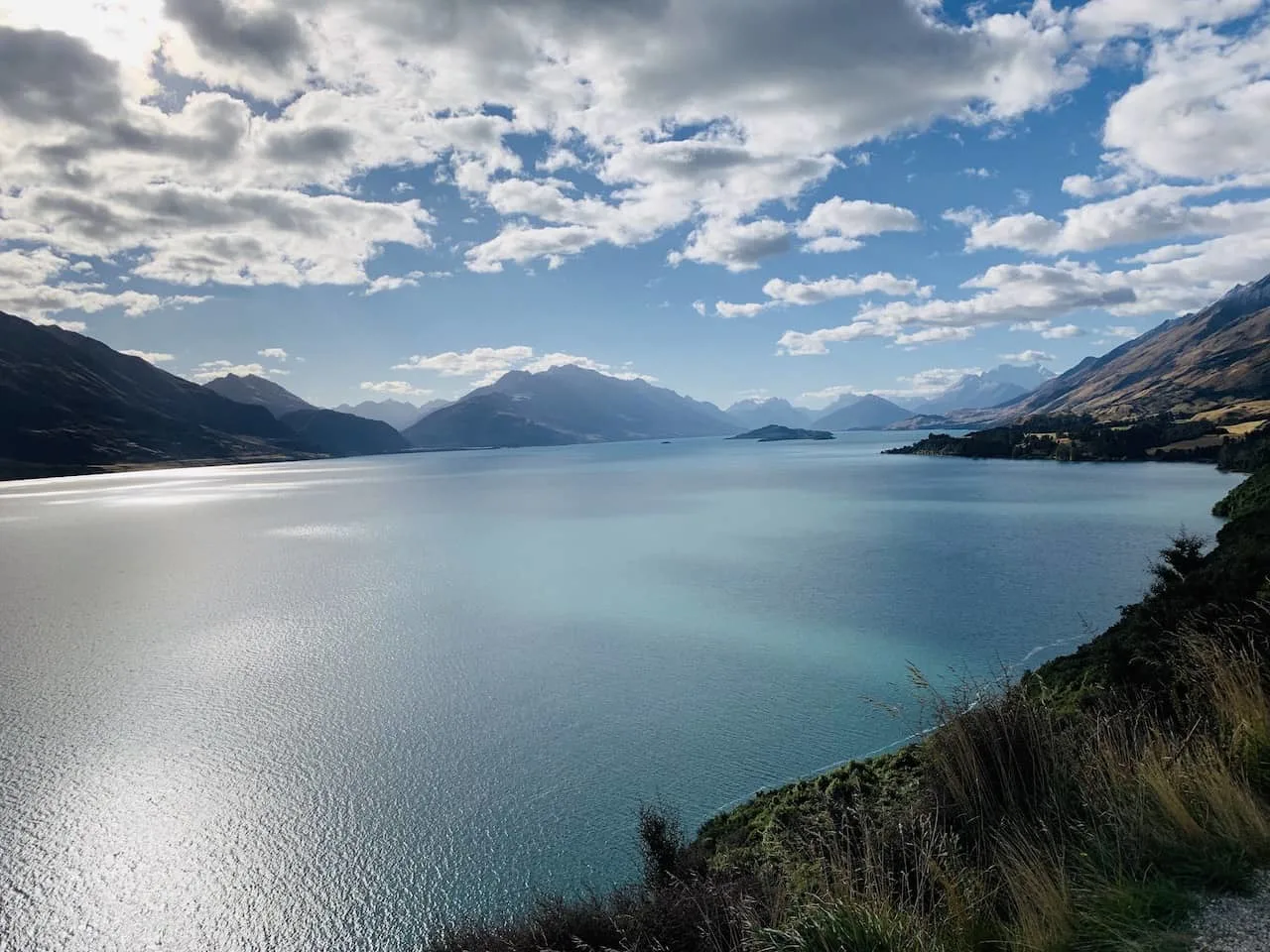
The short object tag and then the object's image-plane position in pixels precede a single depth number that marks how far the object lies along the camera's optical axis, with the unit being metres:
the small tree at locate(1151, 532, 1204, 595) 28.58
